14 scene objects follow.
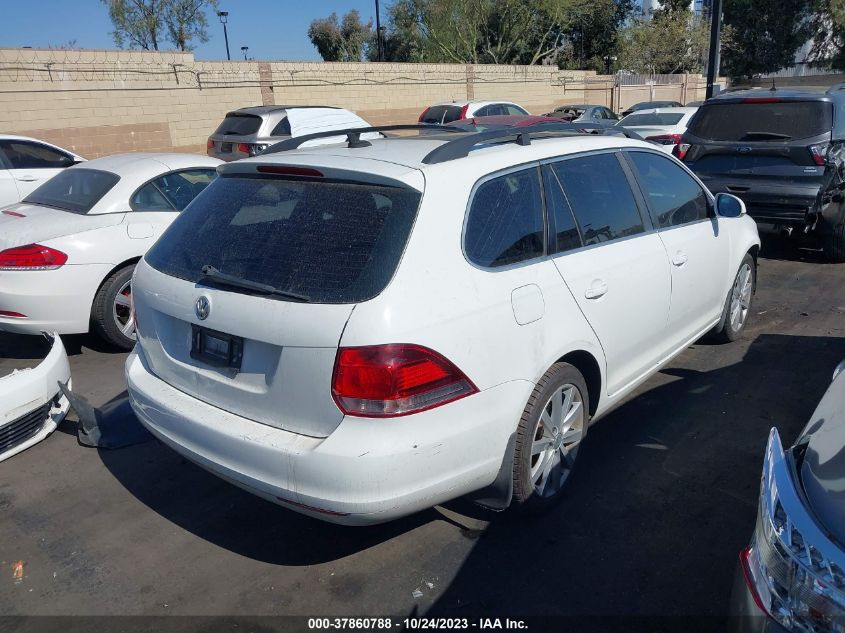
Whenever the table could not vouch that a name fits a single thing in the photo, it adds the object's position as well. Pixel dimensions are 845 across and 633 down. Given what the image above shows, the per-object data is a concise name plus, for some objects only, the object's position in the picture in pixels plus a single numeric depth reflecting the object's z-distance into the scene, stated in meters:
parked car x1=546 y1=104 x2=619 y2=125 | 22.59
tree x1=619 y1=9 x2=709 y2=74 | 42.34
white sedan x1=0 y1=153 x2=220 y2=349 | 5.35
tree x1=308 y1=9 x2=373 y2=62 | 55.97
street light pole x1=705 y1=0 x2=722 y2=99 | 17.31
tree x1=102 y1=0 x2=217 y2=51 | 33.47
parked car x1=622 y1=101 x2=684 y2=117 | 21.98
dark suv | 7.32
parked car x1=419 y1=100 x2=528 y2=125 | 17.72
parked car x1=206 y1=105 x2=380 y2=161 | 12.88
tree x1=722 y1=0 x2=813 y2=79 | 42.25
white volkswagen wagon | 2.67
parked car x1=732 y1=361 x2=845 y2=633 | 1.63
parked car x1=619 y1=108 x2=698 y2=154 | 13.12
